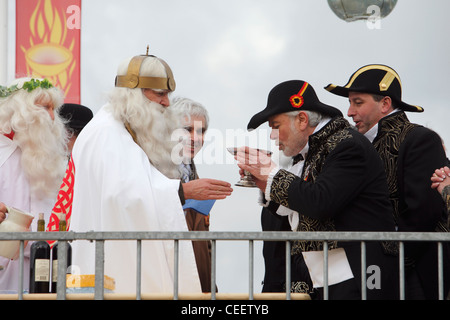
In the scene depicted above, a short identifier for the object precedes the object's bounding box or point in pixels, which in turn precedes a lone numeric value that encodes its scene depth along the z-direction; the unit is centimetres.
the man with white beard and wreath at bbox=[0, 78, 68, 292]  639
